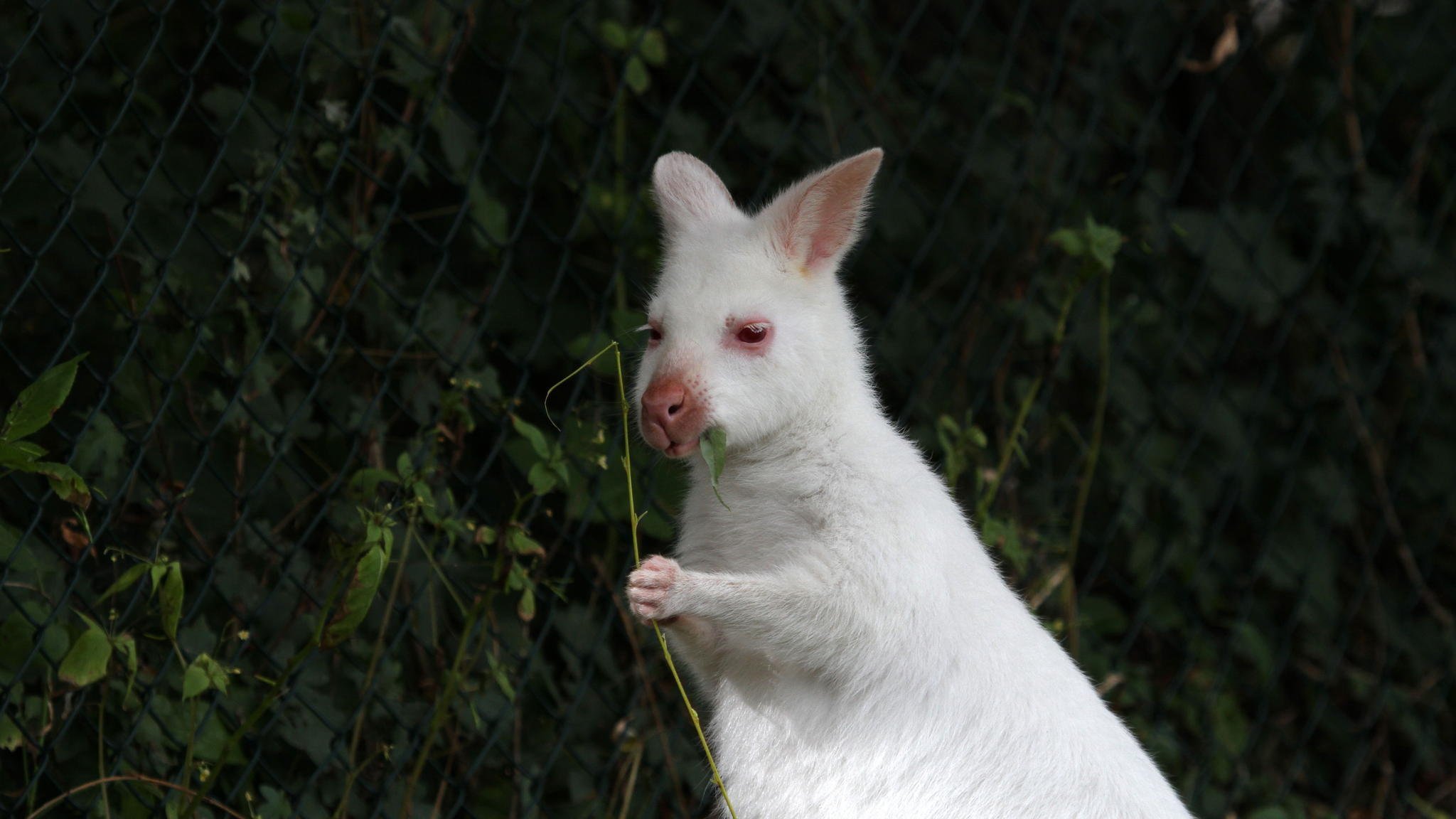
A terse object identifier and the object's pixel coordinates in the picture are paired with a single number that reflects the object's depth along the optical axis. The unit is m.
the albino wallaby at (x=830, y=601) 4.88
